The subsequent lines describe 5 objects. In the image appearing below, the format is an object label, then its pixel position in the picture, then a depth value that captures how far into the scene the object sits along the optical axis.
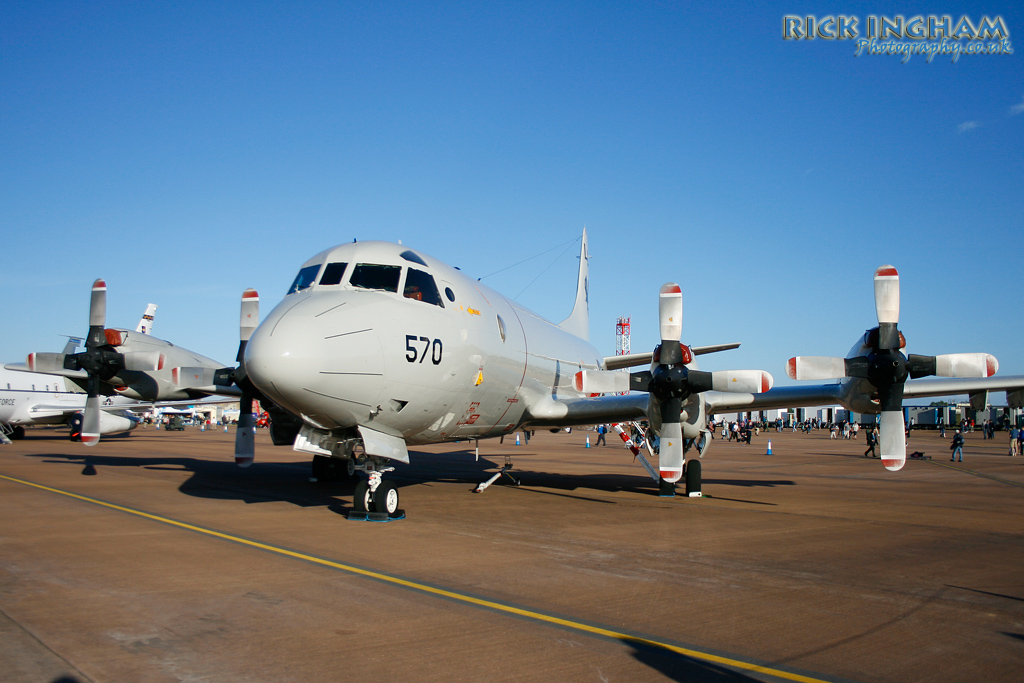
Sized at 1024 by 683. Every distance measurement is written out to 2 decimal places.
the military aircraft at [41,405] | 38.09
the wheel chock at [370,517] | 11.09
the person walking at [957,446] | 31.02
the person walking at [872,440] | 35.57
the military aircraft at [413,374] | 9.49
